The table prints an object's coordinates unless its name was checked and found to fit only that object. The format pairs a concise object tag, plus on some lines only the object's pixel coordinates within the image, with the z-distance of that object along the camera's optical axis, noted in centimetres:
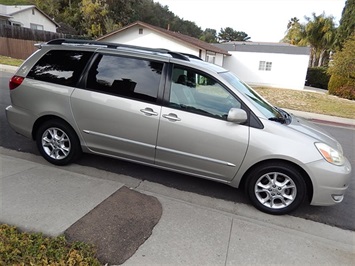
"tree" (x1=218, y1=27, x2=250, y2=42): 9706
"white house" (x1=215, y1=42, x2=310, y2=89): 2530
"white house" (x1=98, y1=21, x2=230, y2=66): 2127
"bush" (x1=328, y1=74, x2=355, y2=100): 1936
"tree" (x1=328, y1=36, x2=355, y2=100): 1856
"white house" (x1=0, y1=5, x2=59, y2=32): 2753
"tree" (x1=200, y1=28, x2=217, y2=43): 7514
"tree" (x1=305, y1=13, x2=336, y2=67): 3269
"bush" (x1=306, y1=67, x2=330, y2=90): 3023
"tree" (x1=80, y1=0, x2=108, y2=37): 3603
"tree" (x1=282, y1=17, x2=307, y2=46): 3443
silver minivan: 320
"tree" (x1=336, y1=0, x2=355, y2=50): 3031
